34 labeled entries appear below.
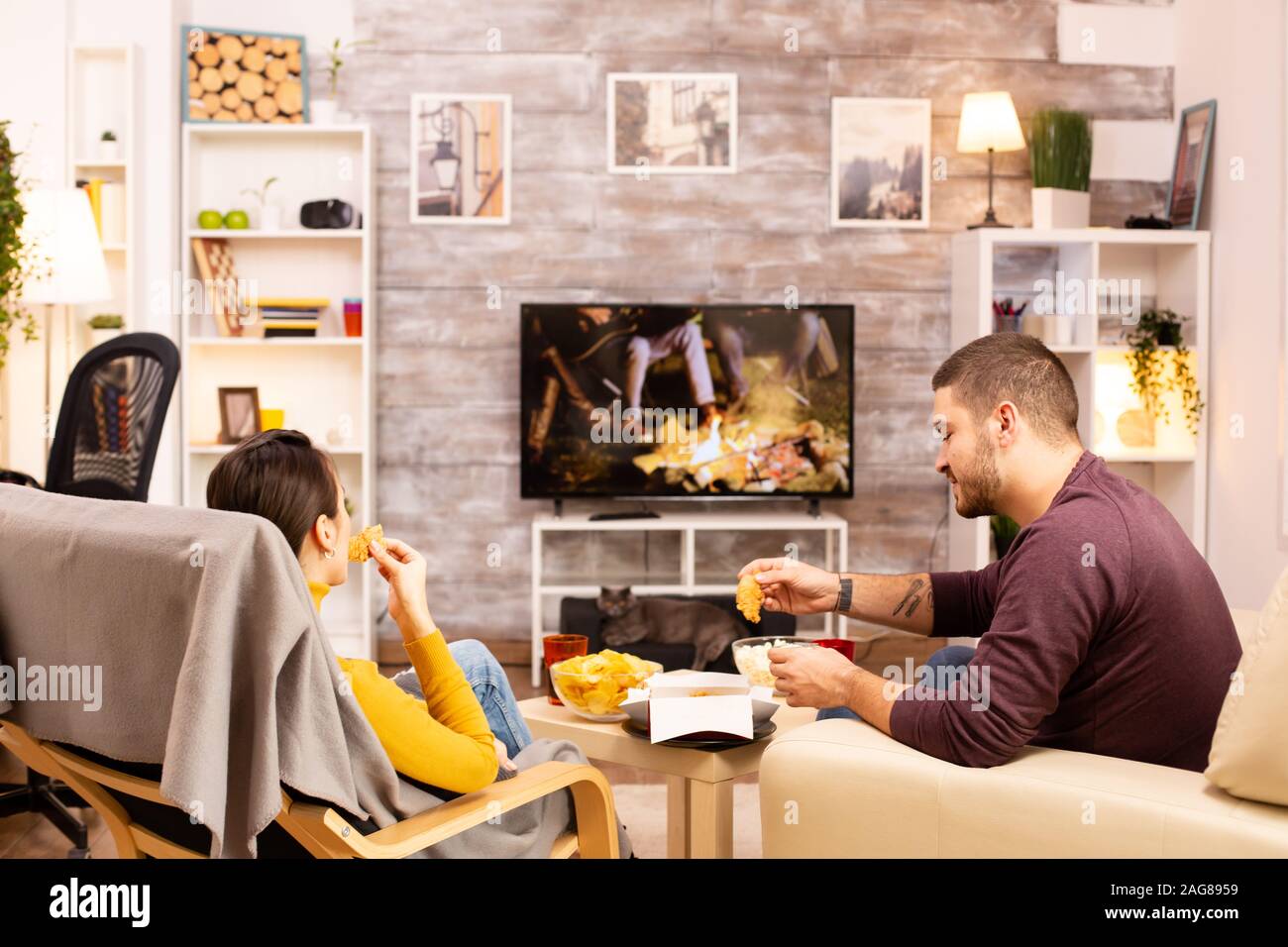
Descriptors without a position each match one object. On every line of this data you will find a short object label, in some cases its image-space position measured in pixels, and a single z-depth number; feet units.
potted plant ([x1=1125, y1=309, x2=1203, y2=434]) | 15.20
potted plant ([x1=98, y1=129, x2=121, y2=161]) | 15.33
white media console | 15.37
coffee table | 6.47
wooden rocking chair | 4.83
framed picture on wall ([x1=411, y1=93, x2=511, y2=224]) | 16.11
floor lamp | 13.52
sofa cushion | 4.58
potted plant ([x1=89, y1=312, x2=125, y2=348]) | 14.87
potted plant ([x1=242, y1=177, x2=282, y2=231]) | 15.58
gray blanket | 4.39
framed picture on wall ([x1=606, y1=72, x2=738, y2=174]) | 16.16
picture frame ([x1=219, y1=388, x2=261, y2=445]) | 15.64
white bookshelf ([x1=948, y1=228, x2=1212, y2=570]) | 15.23
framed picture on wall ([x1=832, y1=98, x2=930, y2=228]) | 16.28
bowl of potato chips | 7.04
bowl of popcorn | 7.25
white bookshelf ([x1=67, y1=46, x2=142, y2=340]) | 15.07
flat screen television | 15.81
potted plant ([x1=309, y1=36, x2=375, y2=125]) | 15.93
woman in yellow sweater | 5.36
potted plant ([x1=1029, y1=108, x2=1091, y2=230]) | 15.79
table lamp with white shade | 15.43
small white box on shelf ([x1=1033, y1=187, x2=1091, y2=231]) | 15.65
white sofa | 4.71
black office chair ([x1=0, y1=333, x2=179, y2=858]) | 11.19
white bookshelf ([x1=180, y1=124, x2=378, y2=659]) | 15.80
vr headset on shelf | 15.40
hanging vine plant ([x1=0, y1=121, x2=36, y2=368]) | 12.88
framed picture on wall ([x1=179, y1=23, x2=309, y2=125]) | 15.55
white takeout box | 6.54
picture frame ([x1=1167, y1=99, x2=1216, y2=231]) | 15.19
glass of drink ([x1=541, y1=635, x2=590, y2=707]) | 7.35
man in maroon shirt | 5.35
